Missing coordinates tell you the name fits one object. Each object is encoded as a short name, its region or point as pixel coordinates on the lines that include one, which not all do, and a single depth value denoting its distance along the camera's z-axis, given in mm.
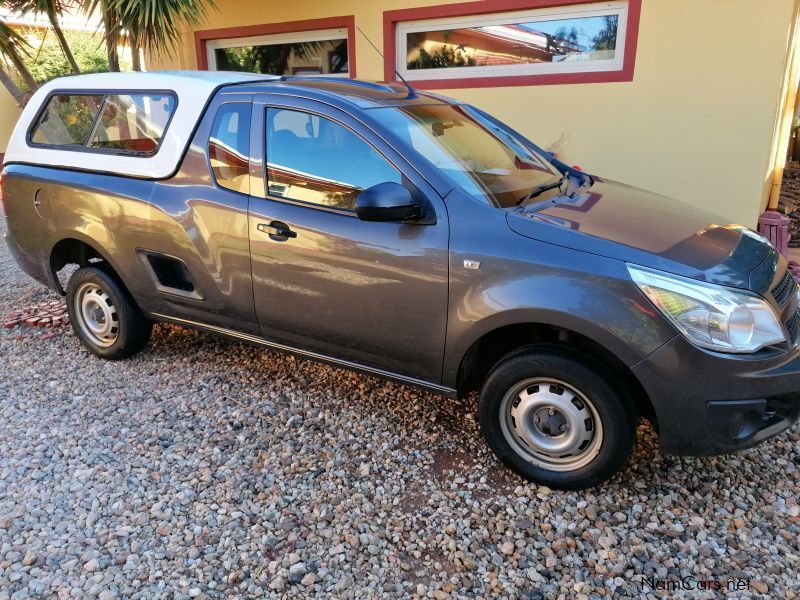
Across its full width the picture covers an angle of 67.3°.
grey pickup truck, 2410
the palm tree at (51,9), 6777
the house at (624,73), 5547
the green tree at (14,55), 6949
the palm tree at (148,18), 6293
